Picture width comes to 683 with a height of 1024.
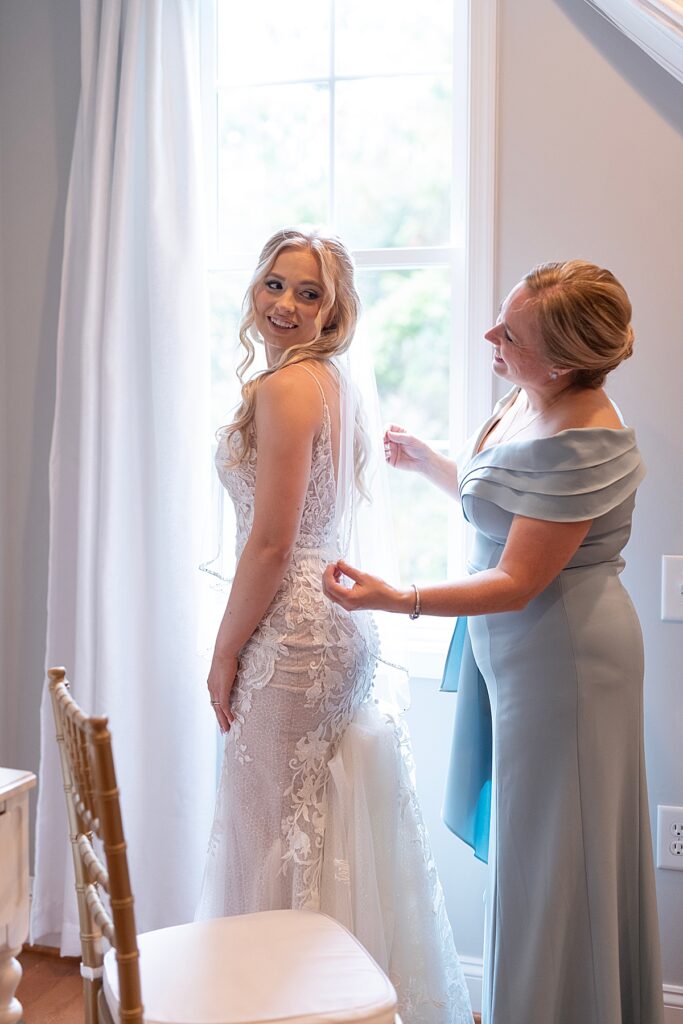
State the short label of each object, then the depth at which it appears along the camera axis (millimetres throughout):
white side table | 1495
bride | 1839
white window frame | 2291
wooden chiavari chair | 1281
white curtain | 2430
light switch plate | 2213
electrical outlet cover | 2244
